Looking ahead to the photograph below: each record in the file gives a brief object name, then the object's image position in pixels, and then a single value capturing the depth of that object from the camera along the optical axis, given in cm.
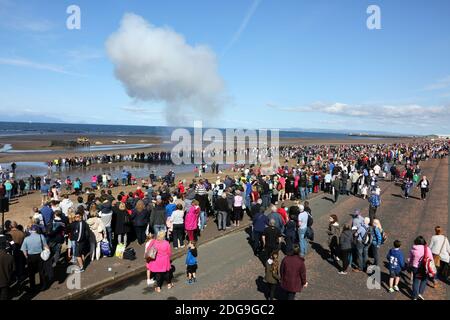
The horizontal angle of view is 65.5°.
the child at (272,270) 721
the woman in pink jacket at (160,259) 824
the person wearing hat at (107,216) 1049
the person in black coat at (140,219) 1095
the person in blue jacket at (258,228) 1063
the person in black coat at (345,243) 942
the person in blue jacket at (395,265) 836
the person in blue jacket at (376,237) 930
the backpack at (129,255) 1016
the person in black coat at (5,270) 688
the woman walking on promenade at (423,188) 2002
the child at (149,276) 842
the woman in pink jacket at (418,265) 778
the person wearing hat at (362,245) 941
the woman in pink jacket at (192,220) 1095
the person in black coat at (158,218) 1092
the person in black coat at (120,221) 1072
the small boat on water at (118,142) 8031
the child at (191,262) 849
